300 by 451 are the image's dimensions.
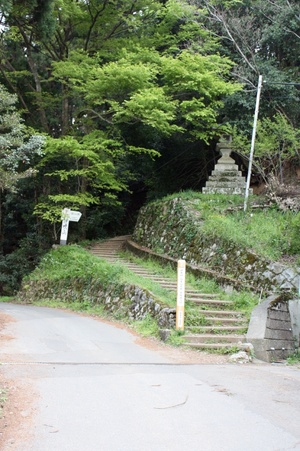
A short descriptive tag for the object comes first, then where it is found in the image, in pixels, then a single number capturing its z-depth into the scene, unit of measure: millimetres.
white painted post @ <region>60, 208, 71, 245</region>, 18172
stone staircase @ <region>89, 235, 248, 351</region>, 9820
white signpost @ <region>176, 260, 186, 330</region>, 9953
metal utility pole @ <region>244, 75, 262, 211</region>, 15833
